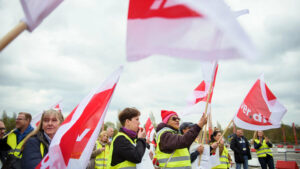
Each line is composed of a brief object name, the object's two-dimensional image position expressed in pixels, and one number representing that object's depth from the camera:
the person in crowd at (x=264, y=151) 9.58
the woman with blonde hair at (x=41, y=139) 2.23
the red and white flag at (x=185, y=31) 1.16
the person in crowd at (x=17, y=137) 3.77
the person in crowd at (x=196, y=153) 4.22
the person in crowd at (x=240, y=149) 9.05
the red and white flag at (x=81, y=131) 2.26
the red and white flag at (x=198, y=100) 4.86
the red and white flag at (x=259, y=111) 4.98
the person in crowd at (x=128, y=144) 2.91
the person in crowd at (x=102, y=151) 5.36
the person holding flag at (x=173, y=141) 3.21
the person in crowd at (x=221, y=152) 5.80
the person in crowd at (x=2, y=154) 4.05
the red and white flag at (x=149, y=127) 10.29
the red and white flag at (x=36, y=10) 1.41
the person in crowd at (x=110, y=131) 6.21
